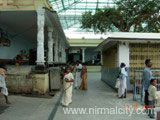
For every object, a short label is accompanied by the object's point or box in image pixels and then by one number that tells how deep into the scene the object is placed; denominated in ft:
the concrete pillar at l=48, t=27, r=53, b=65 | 27.04
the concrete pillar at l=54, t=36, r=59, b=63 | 36.16
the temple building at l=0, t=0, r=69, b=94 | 21.42
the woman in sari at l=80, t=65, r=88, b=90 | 27.67
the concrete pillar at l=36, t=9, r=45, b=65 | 21.90
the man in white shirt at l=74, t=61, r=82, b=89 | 28.68
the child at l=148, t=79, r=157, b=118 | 13.21
